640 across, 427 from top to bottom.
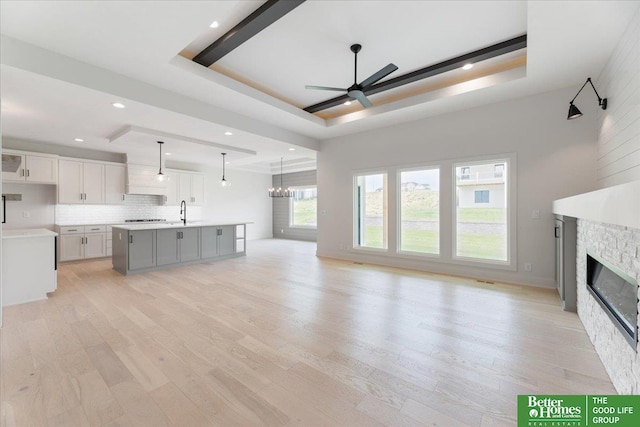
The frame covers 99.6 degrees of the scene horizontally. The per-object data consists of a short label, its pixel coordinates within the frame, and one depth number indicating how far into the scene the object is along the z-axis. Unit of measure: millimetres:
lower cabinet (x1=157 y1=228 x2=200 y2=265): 5688
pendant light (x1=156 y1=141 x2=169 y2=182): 6050
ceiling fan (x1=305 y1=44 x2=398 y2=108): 3201
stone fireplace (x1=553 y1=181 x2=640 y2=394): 1402
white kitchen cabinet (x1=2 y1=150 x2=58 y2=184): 5633
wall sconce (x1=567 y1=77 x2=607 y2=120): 3409
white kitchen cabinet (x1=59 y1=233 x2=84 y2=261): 6176
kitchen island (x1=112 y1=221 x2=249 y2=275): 5250
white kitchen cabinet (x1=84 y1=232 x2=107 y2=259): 6516
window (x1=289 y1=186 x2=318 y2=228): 10805
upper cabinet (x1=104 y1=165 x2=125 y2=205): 7000
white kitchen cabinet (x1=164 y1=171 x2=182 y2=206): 8156
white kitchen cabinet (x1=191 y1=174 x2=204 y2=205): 8828
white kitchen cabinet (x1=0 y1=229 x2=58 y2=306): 3533
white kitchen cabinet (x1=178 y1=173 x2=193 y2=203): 8480
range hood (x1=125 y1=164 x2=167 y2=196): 7258
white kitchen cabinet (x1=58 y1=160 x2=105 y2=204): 6305
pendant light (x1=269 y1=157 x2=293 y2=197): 10352
